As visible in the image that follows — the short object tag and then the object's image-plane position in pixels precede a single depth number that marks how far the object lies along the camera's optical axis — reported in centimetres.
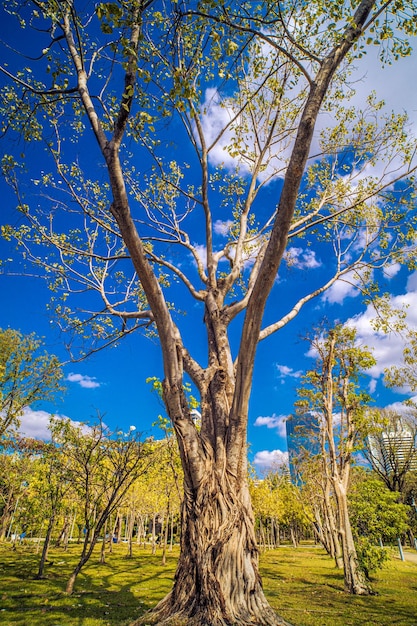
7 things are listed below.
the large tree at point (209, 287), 381
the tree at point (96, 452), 909
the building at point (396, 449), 2614
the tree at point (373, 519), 1202
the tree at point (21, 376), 1609
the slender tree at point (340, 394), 1274
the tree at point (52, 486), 1226
